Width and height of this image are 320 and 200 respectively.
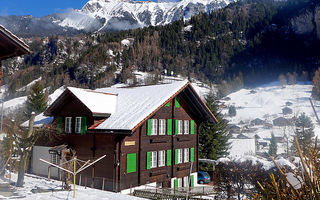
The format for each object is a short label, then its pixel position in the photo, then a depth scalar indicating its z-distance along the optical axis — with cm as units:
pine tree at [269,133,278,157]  6176
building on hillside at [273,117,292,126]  8862
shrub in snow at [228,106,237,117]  10466
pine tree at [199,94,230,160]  4016
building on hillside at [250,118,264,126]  9687
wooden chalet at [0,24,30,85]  994
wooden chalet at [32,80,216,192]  2231
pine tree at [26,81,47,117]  4475
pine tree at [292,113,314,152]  5178
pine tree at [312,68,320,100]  11071
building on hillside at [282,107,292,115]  9962
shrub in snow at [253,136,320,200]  310
